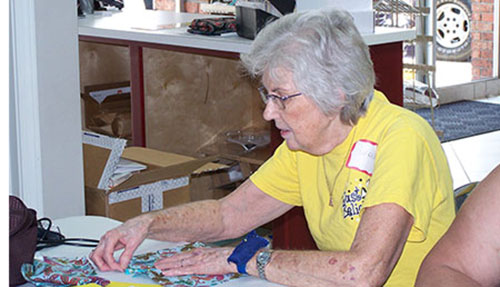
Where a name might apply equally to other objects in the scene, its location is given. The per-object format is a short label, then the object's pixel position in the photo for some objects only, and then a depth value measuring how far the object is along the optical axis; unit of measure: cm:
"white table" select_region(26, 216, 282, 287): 170
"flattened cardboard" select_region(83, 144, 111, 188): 279
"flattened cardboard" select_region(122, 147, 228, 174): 298
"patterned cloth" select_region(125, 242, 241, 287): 168
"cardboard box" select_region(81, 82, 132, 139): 394
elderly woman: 170
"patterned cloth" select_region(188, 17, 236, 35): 317
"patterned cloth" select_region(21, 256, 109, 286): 165
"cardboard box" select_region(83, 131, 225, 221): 274
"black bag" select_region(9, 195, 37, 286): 166
